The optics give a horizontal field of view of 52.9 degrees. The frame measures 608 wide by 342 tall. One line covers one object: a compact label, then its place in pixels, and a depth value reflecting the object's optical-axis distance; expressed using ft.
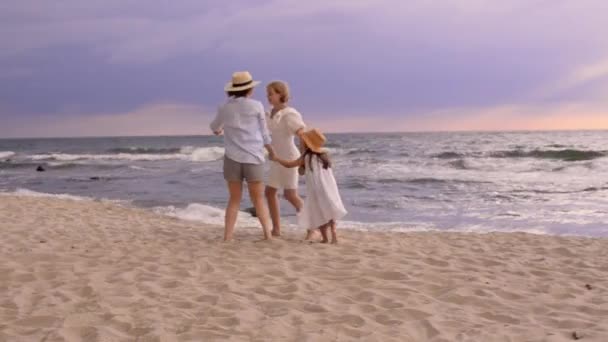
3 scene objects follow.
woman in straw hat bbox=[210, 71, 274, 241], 20.08
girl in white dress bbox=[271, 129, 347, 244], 20.63
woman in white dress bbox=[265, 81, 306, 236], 20.84
